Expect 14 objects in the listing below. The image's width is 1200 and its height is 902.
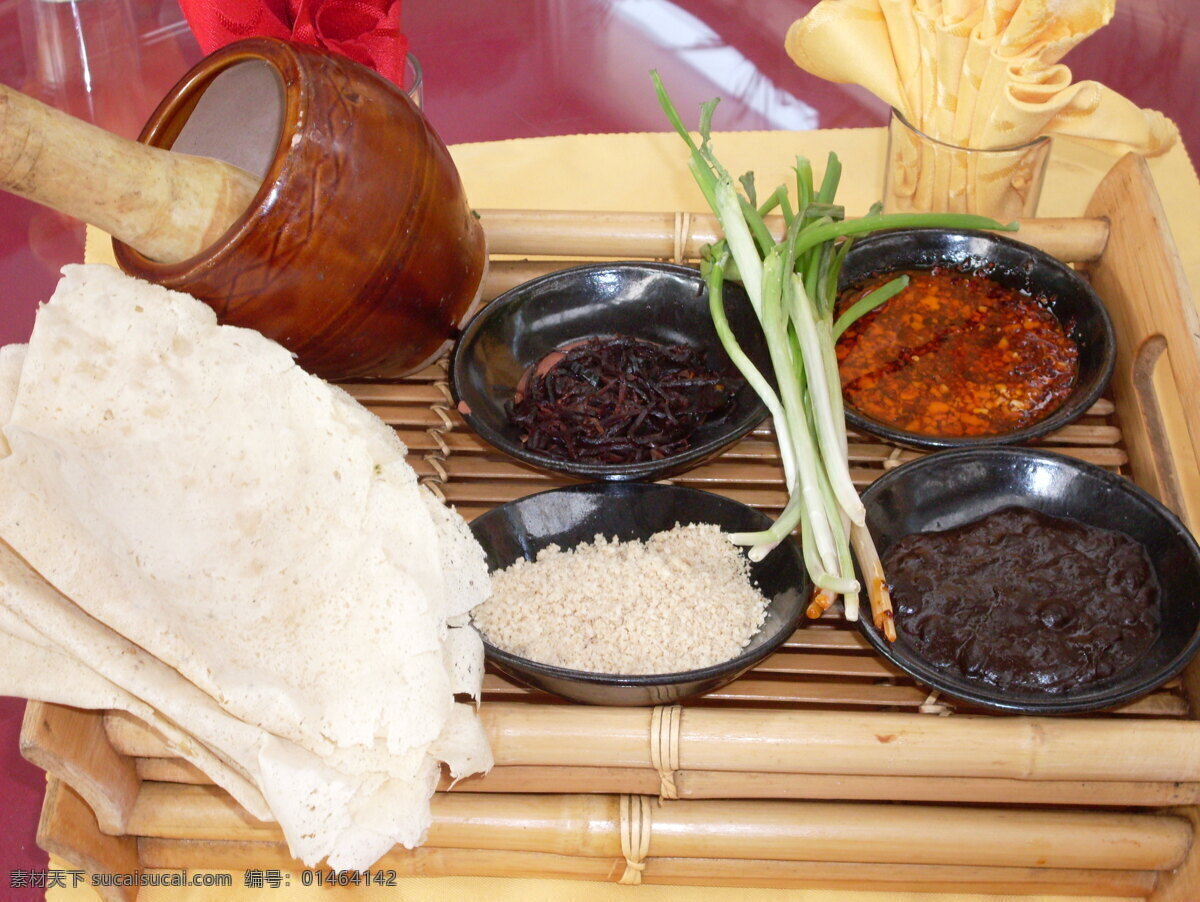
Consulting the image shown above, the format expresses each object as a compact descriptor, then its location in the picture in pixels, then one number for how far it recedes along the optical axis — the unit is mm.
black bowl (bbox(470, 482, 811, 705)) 529
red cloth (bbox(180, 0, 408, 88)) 654
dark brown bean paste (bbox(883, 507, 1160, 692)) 493
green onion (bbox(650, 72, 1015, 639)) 517
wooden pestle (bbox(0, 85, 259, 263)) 473
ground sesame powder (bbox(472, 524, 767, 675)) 508
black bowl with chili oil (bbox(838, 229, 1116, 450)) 582
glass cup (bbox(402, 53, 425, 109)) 715
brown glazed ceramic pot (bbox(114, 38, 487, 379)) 514
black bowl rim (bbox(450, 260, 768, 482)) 550
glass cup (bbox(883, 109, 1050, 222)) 655
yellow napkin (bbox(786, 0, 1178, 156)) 624
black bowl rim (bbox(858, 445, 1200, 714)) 470
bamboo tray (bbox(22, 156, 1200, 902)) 476
